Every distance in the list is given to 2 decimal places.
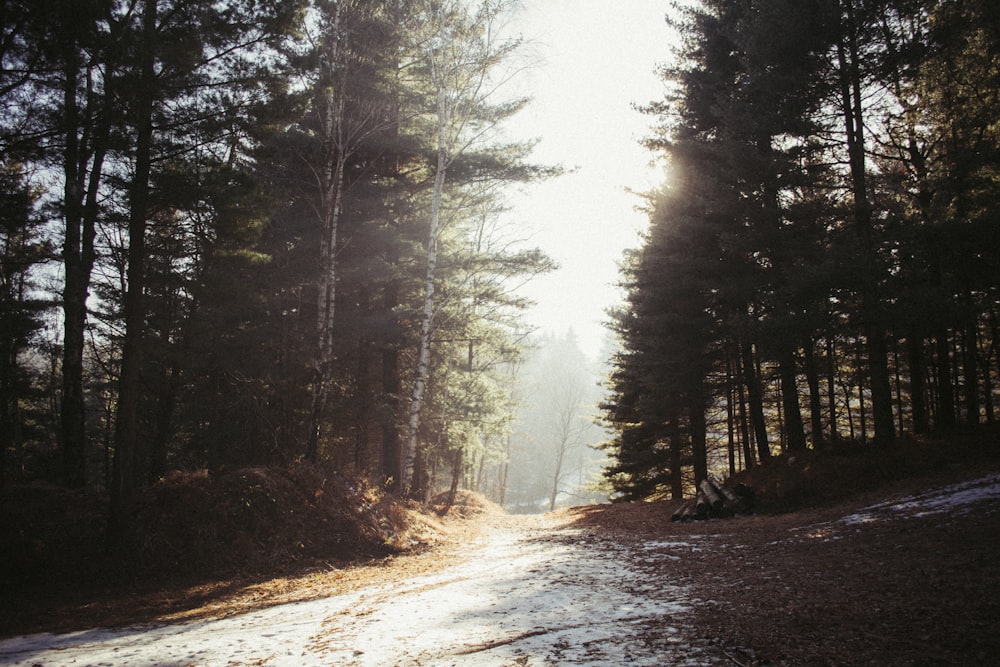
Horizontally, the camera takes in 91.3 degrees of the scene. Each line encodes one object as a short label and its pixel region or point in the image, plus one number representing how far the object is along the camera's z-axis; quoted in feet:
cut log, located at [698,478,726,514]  38.93
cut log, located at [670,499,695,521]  39.14
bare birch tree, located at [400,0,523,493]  43.55
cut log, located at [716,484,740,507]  38.60
